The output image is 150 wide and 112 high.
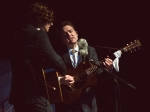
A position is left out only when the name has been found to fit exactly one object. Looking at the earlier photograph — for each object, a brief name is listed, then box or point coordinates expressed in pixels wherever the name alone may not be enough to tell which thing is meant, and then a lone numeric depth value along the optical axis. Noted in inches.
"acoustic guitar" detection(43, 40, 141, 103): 216.8
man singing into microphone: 230.4
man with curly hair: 167.5
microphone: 230.6
